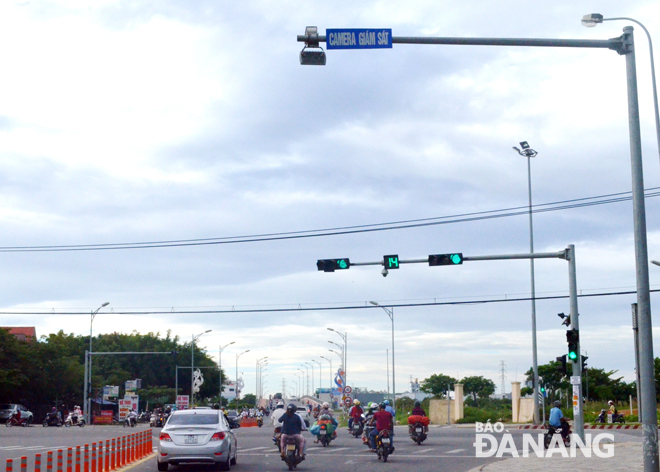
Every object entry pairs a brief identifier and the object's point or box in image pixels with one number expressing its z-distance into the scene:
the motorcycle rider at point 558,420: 25.98
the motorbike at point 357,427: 36.25
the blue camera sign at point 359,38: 11.77
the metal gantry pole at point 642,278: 13.87
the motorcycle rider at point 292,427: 20.36
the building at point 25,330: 104.90
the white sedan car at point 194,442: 18.92
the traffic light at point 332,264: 27.23
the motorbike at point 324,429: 30.25
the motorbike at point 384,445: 22.77
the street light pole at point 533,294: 45.09
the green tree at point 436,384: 117.43
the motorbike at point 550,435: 26.17
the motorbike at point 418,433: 31.39
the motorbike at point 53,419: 60.72
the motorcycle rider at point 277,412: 27.17
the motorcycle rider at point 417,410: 31.88
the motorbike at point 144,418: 72.12
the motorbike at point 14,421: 58.69
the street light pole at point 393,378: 64.06
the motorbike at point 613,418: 46.53
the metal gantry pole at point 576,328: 26.92
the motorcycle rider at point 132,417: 58.28
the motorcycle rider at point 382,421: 23.39
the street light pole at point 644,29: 14.50
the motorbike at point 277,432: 23.95
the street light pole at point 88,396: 69.35
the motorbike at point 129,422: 58.00
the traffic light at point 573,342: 26.11
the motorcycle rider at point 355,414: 35.59
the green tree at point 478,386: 112.56
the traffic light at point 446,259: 26.66
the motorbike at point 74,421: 59.38
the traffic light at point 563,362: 27.45
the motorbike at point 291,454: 19.98
